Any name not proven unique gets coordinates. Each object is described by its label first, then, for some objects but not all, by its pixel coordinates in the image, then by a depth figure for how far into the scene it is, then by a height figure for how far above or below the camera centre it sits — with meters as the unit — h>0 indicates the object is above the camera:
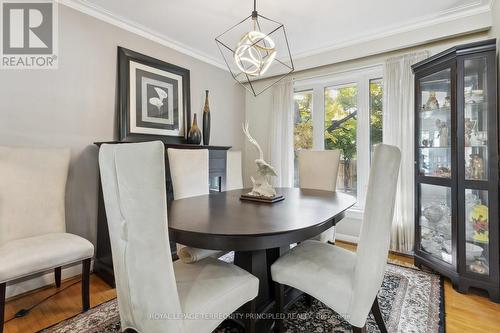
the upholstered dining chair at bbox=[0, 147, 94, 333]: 1.62 -0.37
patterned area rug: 1.60 -1.02
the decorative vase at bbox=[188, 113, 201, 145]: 3.10 +0.40
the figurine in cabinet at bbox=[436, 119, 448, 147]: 2.30 +0.32
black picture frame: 2.61 +0.80
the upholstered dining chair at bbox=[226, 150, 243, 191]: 2.96 -0.05
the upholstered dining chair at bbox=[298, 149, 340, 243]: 2.72 -0.02
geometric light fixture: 1.80 +1.47
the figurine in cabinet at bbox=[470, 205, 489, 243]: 2.03 -0.46
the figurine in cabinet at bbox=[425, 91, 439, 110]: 2.40 +0.62
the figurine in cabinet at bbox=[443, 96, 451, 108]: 2.24 +0.58
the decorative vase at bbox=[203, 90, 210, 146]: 3.34 +0.56
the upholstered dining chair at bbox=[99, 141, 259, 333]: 0.91 -0.36
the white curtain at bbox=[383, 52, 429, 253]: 2.76 +0.41
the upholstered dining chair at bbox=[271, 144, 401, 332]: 1.12 -0.50
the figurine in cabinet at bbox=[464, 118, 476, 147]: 2.10 +0.32
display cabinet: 1.96 -0.01
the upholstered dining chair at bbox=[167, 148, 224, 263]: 2.24 -0.05
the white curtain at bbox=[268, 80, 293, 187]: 3.72 +0.51
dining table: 1.10 -0.28
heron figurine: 1.90 -0.12
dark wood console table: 2.25 -0.71
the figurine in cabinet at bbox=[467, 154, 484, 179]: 2.05 +0.00
